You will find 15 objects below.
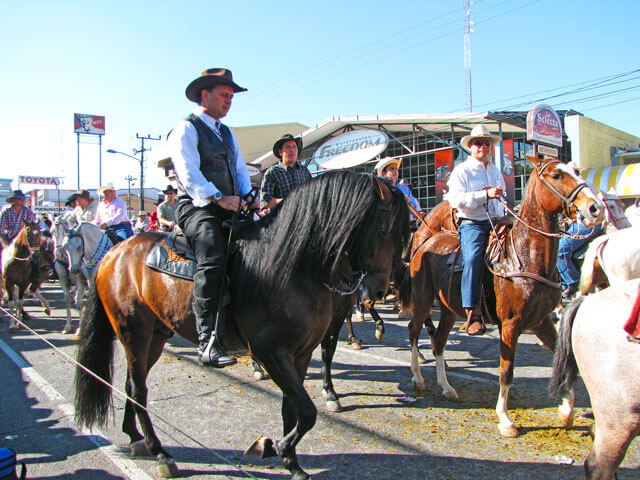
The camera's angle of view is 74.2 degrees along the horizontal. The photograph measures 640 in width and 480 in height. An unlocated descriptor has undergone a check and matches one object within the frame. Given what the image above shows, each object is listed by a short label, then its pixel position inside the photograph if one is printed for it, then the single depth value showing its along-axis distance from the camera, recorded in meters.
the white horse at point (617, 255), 5.96
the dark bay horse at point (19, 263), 10.07
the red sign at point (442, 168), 15.77
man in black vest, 2.94
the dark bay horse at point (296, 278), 2.66
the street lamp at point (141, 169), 38.19
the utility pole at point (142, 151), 41.37
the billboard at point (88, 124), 51.66
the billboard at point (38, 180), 85.88
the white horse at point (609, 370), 2.30
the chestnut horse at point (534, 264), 3.75
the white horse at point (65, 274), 8.71
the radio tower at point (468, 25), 22.34
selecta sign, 13.79
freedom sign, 14.49
